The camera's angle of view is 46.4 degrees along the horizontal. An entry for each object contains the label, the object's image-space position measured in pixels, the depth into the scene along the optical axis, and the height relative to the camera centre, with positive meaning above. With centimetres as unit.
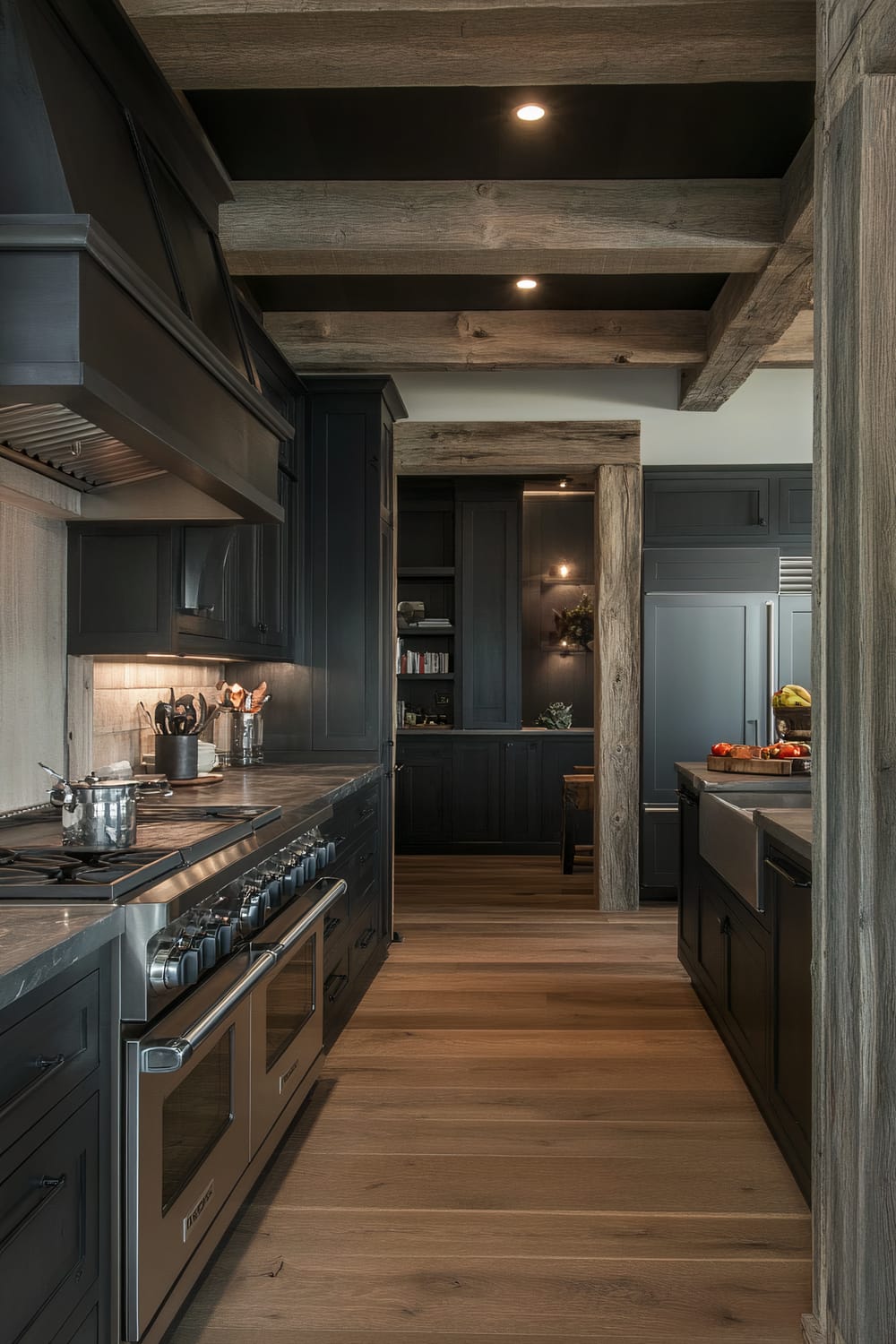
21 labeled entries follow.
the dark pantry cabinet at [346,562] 479 +54
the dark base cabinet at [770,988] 256 -92
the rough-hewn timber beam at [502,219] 351 +155
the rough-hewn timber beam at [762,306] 339 +149
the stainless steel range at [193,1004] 172 -63
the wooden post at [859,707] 184 -5
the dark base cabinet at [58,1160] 136 -69
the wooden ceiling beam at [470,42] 249 +159
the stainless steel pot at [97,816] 214 -29
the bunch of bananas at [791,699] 425 -7
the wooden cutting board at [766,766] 405 -33
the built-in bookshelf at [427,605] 816 +60
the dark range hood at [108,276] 174 +74
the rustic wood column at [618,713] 595 -19
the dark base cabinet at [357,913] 358 -92
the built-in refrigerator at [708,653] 605 +16
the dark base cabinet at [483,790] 791 -84
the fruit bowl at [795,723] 429 -17
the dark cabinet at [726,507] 607 +101
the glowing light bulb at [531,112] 301 +165
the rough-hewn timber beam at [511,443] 588 +134
